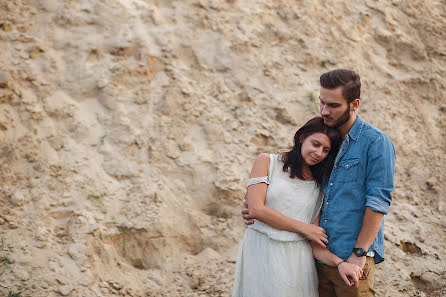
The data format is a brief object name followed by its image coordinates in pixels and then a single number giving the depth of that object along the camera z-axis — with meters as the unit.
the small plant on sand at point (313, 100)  5.69
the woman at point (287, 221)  3.05
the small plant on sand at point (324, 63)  6.07
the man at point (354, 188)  2.88
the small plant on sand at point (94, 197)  4.51
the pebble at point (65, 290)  3.81
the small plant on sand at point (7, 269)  3.71
